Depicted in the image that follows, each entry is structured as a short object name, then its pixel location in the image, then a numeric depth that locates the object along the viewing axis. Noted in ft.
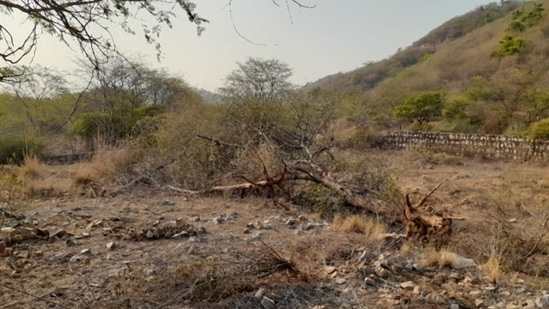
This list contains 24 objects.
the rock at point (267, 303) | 9.55
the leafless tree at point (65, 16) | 7.64
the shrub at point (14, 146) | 46.78
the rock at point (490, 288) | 10.68
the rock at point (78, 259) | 12.46
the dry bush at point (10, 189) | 12.82
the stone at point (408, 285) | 10.67
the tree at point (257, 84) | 31.12
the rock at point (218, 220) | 17.52
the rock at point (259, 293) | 9.82
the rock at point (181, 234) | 14.93
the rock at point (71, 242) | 14.15
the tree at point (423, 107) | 65.82
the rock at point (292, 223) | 17.01
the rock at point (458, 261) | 12.11
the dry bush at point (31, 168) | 29.99
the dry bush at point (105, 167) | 28.04
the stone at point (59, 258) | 12.51
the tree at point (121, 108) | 49.49
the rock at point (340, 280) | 10.94
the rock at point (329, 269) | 11.53
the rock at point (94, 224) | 16.31
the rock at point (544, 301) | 9.59
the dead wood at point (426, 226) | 14.15
